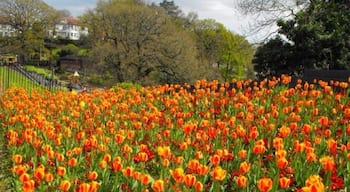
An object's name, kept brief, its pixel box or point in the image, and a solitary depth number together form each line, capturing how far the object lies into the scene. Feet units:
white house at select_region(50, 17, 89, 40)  367.86
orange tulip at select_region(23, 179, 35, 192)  8.72
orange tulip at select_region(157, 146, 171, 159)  11.08
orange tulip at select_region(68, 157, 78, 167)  11.35
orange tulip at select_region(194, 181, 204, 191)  8.80
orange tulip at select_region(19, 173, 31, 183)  9.13
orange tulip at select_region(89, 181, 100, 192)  8.77
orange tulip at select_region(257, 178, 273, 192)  8.48
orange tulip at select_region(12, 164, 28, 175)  10.15
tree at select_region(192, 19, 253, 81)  163.63
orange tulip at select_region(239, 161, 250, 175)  10.06
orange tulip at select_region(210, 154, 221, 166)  10.40
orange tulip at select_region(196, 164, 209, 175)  9.84
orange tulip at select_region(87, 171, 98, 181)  10.16
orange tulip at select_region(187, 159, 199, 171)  9.92
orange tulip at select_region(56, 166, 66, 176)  10.44
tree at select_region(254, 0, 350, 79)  52.49
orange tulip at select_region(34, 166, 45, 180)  9.75
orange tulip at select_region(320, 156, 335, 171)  9.88
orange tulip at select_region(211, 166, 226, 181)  9.29
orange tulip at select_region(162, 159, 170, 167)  10.62
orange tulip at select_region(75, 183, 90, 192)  8.69
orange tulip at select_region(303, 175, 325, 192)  7.95
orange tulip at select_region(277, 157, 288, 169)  10.26
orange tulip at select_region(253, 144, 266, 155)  11.44
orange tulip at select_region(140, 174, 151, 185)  9.55
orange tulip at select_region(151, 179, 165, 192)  8.68
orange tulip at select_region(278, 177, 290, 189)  9.29
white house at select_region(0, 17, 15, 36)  177.99
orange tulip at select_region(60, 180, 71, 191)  8.96
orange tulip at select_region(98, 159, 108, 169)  10.88
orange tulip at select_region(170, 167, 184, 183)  8.97
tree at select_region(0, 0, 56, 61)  176.04
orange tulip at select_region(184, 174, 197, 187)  9.03
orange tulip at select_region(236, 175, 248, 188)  9.27
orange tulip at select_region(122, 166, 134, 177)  10.11
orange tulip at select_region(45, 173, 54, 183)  9.82
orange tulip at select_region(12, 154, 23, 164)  11.30
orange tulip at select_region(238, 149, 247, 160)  11.43
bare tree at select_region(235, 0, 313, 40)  66.08
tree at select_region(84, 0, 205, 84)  110.01
